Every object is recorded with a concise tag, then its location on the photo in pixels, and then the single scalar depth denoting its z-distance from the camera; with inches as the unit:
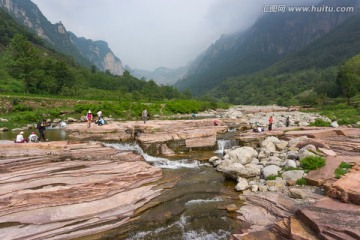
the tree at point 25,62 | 2726.4
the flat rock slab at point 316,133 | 1045.6
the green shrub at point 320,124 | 1416.0
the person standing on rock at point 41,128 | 999.0
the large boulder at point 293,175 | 638.5
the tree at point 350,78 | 3043.3
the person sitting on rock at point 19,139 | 824.2
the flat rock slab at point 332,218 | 341.4
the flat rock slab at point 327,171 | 589.7
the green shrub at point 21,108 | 1964.4
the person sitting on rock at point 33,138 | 884.6
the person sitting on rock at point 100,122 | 1193.9
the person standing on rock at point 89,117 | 1142.3
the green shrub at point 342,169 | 599.6
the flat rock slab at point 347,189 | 418.9
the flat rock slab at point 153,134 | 1029.2
